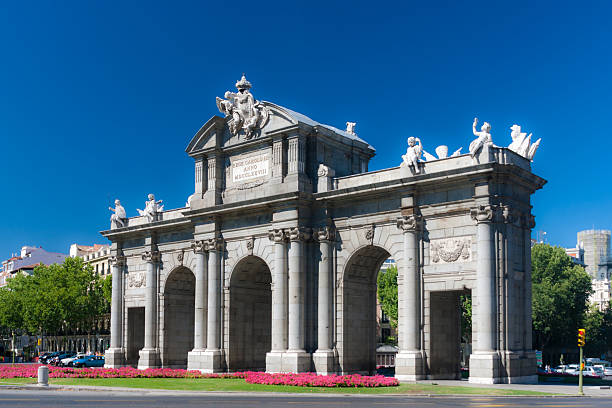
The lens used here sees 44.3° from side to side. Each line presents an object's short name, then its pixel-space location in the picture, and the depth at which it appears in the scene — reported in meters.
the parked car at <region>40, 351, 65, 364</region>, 86.01
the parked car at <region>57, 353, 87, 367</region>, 67.38
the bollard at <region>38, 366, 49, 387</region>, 38.84
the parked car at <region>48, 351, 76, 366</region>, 73.29
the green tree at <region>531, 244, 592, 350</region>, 86.12
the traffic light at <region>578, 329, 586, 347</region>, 34.50
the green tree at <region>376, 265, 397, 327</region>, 89.40
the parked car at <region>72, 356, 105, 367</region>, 66.00
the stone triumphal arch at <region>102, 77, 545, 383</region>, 39.94
